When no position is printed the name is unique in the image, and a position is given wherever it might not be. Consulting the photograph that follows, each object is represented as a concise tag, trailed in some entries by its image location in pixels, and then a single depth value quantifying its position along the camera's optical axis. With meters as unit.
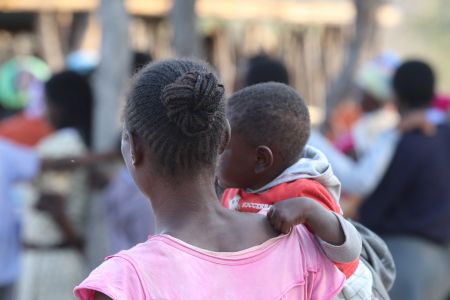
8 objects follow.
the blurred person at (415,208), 8.95
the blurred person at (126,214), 8.45
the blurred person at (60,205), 9.76
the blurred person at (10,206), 8.95
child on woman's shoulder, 4.14
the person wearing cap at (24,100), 11.24
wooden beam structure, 18.61
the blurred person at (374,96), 11.96
